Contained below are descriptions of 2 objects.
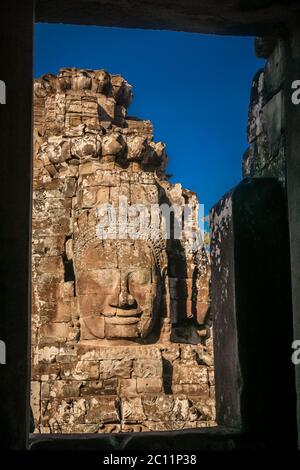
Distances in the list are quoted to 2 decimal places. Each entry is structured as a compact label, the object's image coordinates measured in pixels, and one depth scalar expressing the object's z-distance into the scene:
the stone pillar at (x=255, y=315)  4.30
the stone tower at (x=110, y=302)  15.24
